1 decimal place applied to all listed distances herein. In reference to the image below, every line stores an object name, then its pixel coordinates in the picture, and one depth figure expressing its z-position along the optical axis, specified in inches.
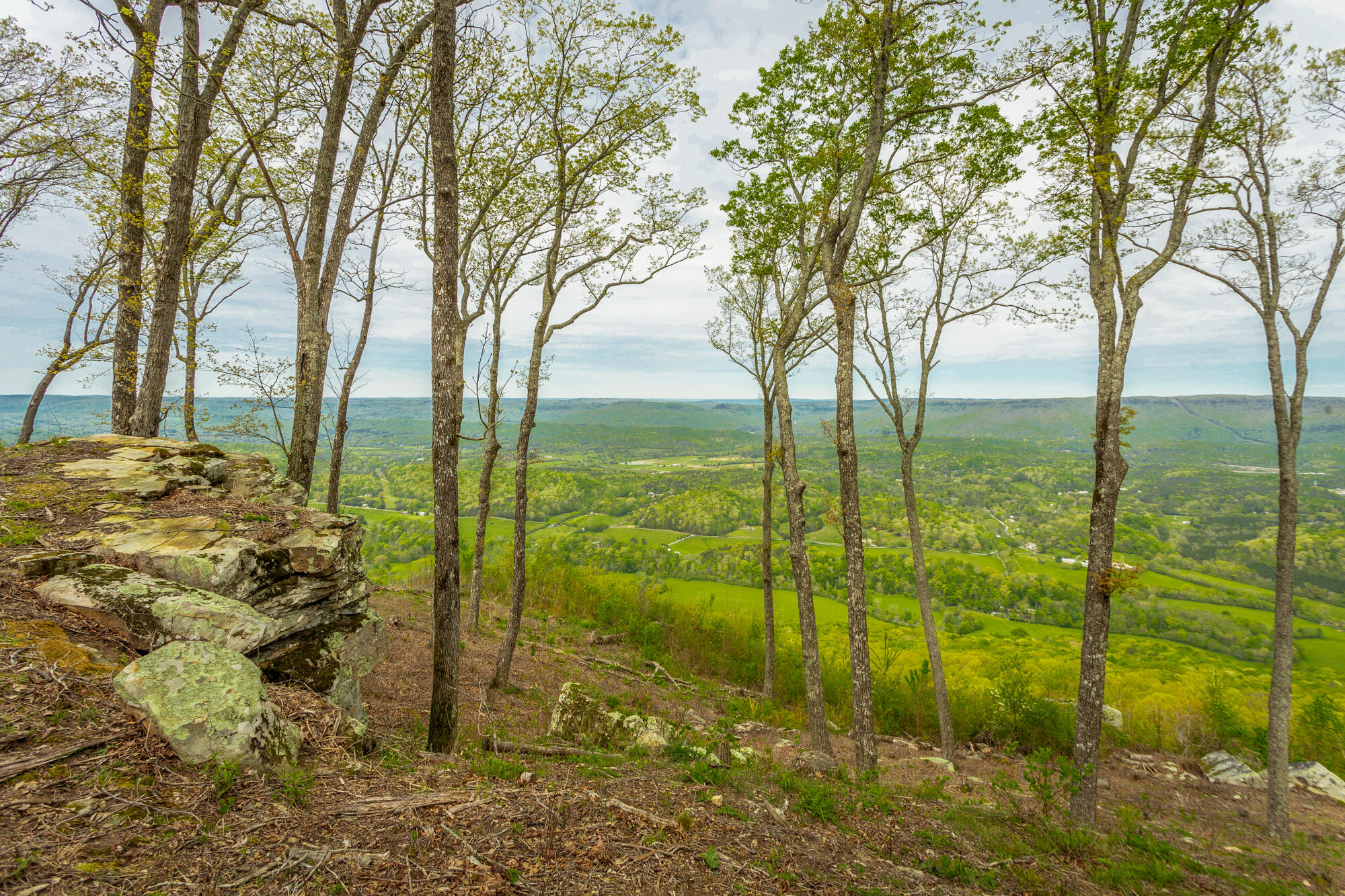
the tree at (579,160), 409.1
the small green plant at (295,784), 136.1
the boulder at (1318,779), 474.3
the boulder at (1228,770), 505.7
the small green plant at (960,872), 179.0
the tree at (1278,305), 363.9
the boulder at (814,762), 312.8
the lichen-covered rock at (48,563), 185.2
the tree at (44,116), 417.7
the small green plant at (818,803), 209.5
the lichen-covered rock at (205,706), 135.3
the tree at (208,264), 458.6
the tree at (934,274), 475.8
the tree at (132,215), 335.6
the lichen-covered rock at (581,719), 323.3
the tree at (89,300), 644.1
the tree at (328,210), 345.1
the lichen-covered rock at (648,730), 298.7
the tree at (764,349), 574.6
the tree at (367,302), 506.9
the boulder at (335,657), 212.2
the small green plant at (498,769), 181.8
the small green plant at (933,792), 277.3
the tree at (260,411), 404.5
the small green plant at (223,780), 124.6
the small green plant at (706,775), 213.0
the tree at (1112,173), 293.3
